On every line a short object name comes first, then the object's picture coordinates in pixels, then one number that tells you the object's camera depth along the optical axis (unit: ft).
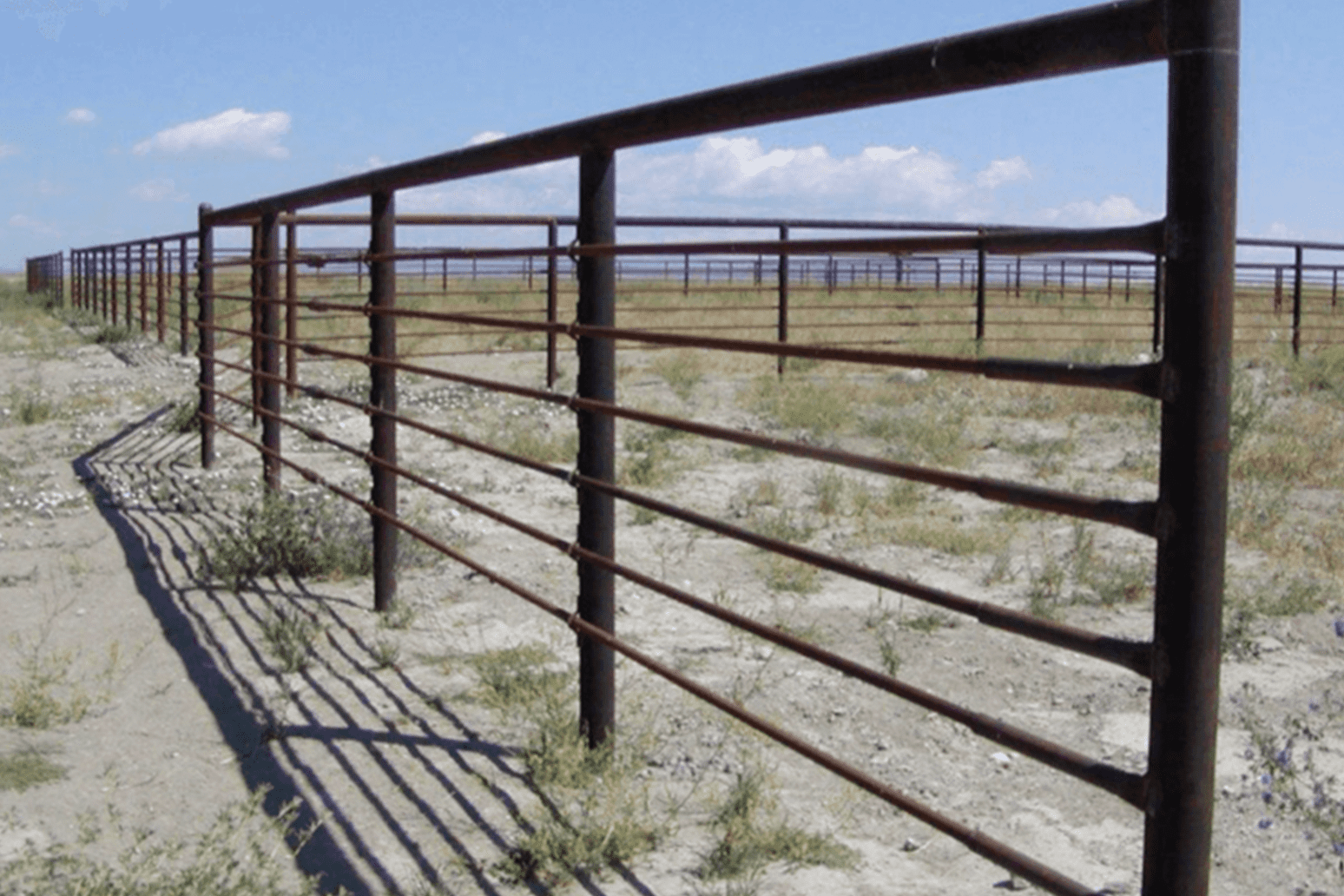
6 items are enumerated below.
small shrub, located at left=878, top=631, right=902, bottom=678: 13.96
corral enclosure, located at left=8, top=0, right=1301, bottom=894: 5.64
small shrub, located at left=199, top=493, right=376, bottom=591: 18.37
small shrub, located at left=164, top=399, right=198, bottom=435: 30.96
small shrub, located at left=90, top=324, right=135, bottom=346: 62.23
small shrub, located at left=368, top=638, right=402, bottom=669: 14.49
